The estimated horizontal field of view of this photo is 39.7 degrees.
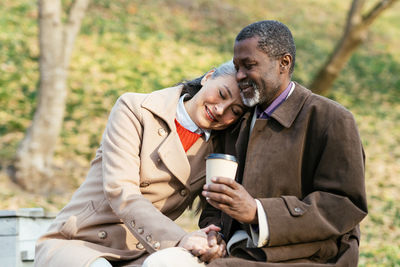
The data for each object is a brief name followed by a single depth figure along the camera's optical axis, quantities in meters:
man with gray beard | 2.54
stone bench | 3.75
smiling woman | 2.94
